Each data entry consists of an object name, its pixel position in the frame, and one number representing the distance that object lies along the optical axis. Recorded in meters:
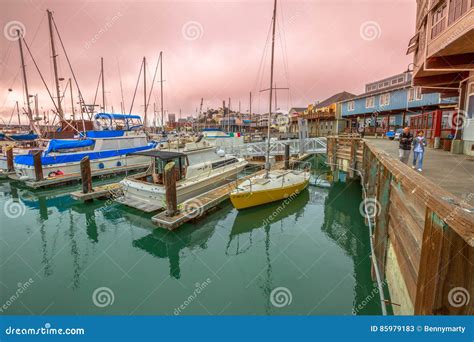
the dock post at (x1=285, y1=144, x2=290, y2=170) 22.60
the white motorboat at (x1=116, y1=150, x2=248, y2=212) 13.33
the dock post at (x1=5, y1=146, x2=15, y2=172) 22.73
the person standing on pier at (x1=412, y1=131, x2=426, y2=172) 8.05
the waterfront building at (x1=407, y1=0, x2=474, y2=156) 7.78
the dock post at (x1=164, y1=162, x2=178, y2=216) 11.56
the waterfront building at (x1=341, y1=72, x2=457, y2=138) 27.89
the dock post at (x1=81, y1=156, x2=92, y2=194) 15.30
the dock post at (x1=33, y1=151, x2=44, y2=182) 18.94
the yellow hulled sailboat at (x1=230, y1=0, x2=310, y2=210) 13.59
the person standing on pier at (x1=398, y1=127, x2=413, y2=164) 8.95
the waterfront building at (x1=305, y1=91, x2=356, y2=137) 49.41
